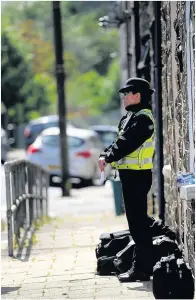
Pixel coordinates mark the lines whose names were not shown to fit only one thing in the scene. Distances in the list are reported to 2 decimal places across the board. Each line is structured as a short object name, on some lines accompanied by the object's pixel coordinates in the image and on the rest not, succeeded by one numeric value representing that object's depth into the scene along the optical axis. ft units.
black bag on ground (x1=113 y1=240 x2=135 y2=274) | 54.44
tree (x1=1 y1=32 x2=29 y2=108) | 299.38
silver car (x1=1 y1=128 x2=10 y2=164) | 193.80
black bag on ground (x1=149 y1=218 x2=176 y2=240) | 56.54
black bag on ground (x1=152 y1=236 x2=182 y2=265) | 53.36
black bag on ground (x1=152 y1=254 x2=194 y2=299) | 45.93
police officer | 51.65
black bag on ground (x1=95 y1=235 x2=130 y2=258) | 57.47
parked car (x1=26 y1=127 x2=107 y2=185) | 155.43
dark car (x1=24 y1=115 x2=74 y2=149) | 237.45
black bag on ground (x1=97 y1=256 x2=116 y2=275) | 56.08
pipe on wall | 69.10
